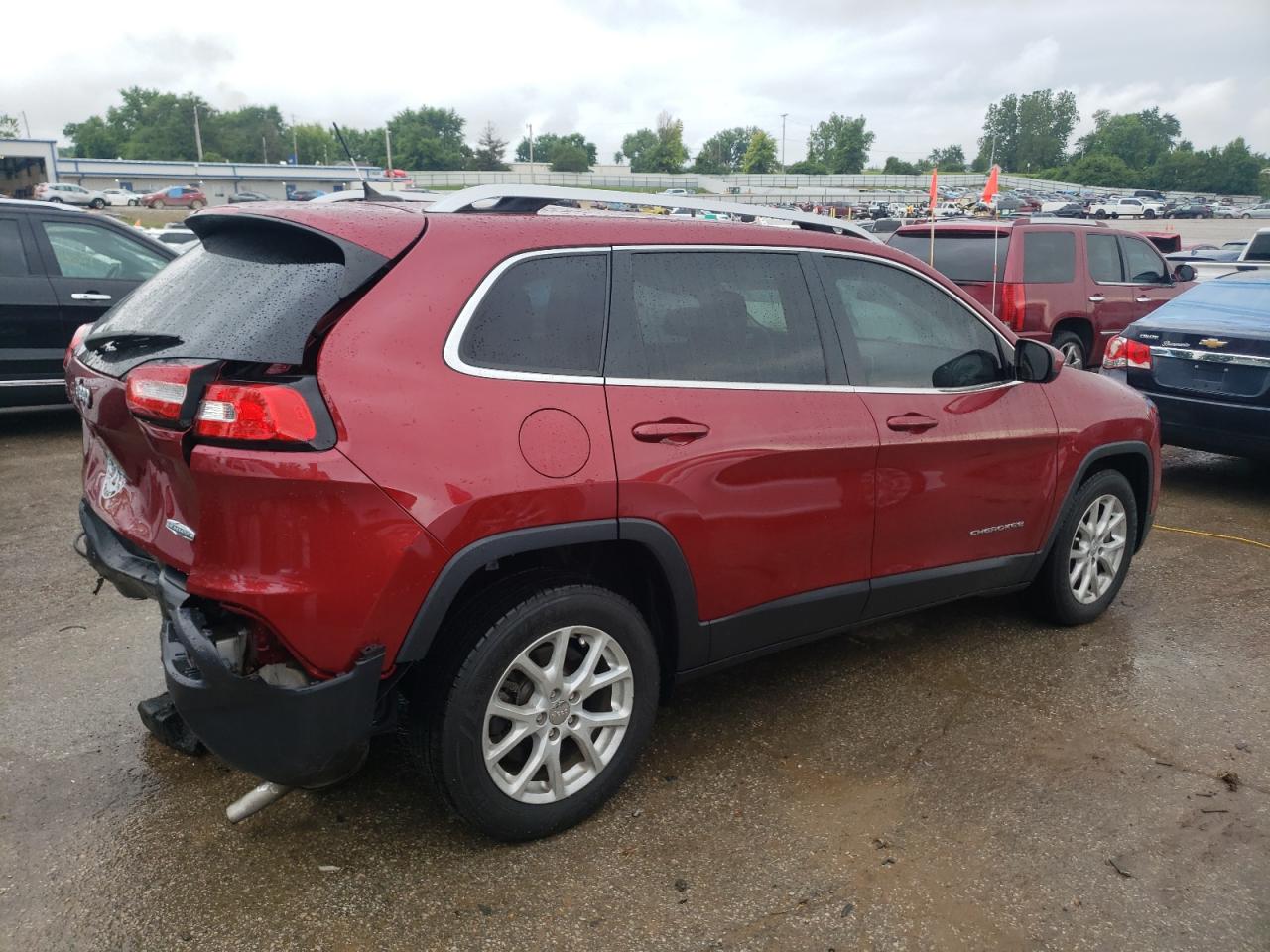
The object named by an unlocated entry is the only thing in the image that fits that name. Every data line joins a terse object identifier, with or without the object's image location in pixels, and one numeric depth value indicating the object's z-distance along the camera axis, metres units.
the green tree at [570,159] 119.12
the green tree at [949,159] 108.50
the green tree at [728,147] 151.25
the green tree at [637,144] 157.99
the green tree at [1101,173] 100.88
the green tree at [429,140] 123.94
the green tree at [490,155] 126.06
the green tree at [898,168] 108.06
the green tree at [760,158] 121.69
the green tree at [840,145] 123.00
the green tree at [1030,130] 120.12
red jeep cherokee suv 2.47
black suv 7.63
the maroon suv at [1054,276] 10.06
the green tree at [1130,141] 120.88
